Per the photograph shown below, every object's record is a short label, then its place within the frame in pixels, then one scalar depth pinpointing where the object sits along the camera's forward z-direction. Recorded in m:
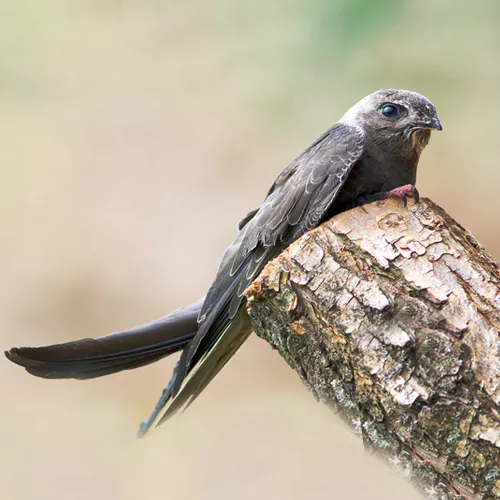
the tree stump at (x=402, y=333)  5.96
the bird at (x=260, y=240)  6.03
